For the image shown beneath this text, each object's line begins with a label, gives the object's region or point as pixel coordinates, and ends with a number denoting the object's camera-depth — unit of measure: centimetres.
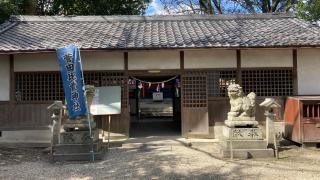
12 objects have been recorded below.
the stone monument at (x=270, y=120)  781
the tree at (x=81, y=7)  1562
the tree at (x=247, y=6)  1866
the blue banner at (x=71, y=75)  698
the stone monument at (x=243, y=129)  705
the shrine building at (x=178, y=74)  908
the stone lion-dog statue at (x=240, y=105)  718
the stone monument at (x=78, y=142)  687
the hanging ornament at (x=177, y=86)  1243
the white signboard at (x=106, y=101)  860
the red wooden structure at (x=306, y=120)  796
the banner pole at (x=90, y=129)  684
